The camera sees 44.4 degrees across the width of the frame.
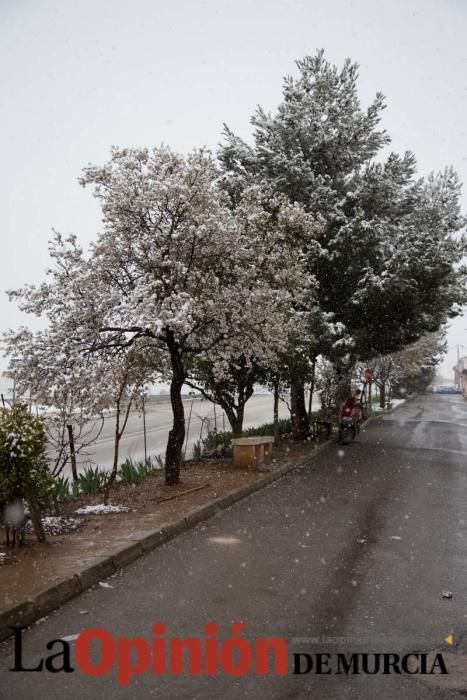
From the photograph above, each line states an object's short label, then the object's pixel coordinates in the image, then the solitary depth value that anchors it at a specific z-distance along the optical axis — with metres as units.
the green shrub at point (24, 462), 6.58
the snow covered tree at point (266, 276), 11.53
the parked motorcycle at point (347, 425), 20.22
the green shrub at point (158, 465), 13.79
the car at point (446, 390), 97.46
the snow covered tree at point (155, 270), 10.27
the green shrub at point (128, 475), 11.96
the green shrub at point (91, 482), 10.84
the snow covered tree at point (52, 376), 10.36
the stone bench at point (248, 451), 13.48
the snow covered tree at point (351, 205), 17.78
